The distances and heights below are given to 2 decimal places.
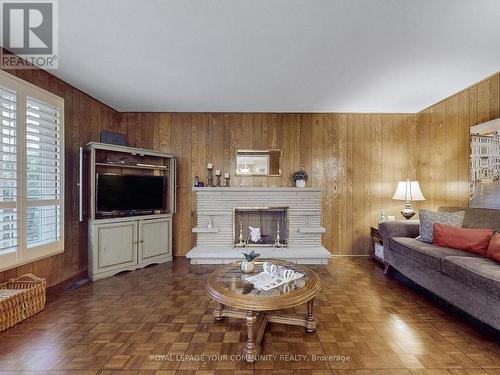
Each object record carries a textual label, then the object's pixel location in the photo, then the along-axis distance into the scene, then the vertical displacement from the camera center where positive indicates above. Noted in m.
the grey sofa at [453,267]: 1.70 -0.73
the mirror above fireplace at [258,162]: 3.84 +0.42
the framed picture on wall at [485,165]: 2.51 +0.24
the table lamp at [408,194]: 3.34 -0.11
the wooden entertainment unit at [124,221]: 2.86 -0.46
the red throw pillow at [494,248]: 1.97 -0.54
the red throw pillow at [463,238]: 2.19 -0.52
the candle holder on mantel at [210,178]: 3.78 +0.15
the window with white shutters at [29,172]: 2.04 +0.15
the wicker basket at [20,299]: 1.86 -0.95
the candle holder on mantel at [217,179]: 3.68 +0.13
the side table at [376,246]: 3.34 -0.89
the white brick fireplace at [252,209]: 3.58 -0.36
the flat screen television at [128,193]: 2.98 -0.08
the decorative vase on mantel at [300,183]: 3.68 +0.06
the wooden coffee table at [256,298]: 1.50 -0.74
